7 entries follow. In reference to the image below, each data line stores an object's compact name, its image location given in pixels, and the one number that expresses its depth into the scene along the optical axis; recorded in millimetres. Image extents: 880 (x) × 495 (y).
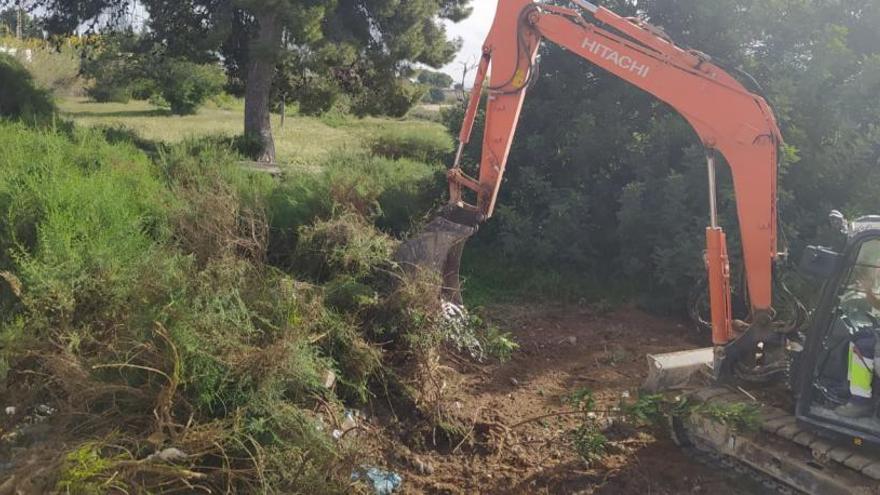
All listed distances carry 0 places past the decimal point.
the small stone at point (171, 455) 3939
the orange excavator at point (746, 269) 4184
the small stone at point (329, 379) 5040
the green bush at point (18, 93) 14094
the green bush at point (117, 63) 14594
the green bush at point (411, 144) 17203
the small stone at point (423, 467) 4852
